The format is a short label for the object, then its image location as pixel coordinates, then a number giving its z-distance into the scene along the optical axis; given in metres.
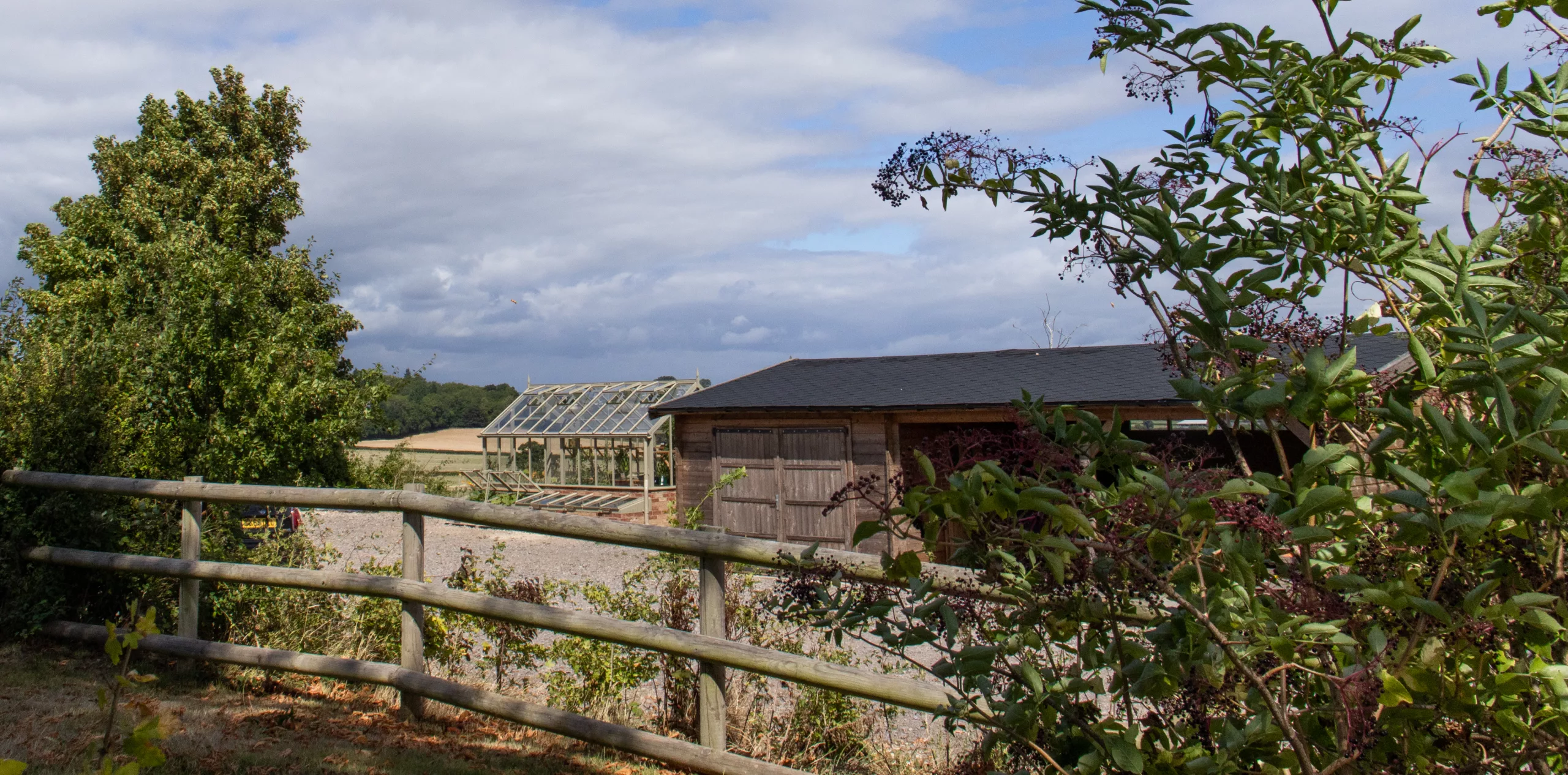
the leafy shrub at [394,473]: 18.83
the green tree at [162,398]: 6.53
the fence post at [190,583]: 6.02
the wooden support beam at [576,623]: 3.94
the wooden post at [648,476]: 21.02
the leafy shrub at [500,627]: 5.36
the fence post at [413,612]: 5.27
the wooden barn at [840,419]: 13.85
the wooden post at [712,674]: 4.39
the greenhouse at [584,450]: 21.75
